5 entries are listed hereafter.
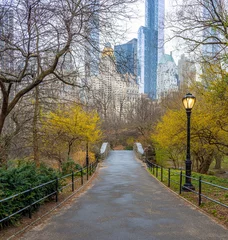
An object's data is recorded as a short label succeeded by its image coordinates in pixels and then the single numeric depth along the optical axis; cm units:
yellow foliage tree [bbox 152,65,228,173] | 1107
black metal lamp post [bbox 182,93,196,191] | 1023
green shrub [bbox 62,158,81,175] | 1484
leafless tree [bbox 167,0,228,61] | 1090
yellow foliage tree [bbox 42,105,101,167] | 1487
